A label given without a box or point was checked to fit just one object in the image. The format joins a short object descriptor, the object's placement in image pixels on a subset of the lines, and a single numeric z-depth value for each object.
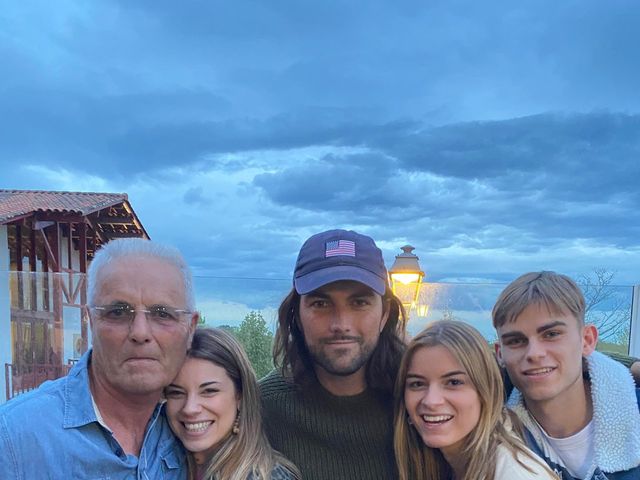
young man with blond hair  1.89
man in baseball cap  2.09
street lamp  4.93
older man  1.62
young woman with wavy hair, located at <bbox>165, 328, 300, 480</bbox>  1.89
